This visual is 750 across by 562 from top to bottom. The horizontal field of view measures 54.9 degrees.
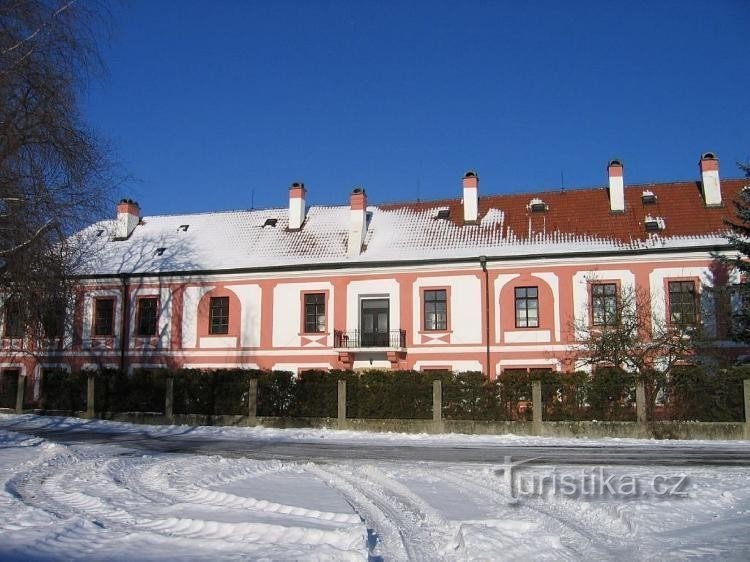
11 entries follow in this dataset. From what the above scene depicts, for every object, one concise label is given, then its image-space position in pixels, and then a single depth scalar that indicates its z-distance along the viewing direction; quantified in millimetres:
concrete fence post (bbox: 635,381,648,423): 21750
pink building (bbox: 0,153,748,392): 28328
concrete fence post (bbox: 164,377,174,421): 25656
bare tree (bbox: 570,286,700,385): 25281
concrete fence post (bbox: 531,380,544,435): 22125
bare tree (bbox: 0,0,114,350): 11273
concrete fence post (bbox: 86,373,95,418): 27078
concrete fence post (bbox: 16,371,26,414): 28984
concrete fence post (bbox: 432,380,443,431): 23047
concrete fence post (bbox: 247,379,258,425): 24781
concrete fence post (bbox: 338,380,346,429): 23812
